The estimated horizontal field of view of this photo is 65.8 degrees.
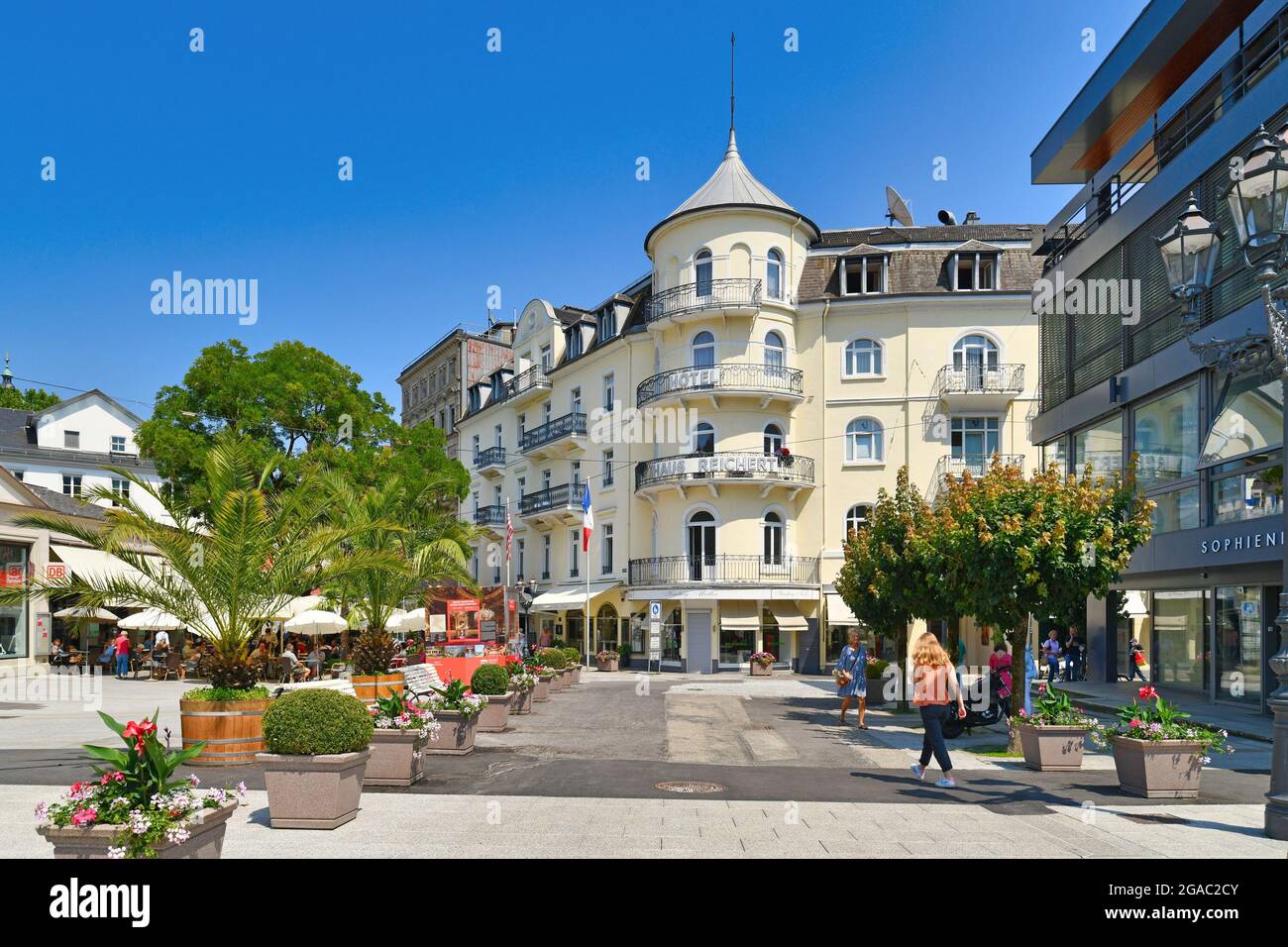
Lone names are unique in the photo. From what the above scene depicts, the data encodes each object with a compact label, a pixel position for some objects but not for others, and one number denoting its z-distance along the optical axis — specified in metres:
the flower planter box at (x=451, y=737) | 13.52
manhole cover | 11.38
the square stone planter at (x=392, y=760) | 10.96
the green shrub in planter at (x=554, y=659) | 26.30
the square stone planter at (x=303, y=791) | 8.78
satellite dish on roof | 43.81
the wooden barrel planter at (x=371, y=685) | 18.33
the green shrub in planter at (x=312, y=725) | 8.82
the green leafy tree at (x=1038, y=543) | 14.34
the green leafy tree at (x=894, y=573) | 19.25
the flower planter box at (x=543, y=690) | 22.84
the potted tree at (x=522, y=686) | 19.23
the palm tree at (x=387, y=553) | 17.34
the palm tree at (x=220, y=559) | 13.99
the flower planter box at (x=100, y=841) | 6.09
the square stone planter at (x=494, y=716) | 16.59
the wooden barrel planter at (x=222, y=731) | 12.99
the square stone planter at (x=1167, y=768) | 10.83
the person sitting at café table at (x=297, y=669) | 27.85
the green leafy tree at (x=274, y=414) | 33.72
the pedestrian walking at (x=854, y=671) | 18.56
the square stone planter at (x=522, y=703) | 19.44
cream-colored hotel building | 36.41
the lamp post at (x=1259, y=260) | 8.62
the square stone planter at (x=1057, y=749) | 12.76
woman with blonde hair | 11.57
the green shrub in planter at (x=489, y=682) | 16.67
